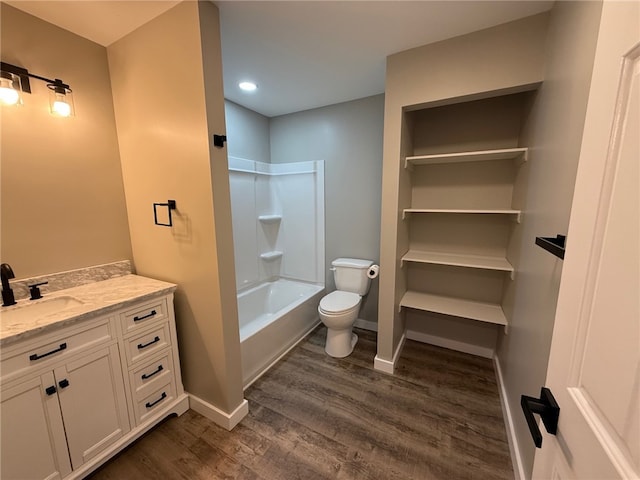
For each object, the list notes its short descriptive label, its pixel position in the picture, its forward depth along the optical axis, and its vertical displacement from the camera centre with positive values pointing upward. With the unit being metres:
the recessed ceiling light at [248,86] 2.28 +1.06
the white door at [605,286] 0.39 -0.15
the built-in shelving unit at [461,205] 2.04 -0.01
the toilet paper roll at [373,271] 2.59 -0.68
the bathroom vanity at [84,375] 1.13 -0.88
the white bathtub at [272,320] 2.09 -1.16
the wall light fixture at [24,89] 1.32 +0.64
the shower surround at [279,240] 2.81 -0.43
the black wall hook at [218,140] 1.44 +0.36
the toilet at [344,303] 2.31 -0.92
